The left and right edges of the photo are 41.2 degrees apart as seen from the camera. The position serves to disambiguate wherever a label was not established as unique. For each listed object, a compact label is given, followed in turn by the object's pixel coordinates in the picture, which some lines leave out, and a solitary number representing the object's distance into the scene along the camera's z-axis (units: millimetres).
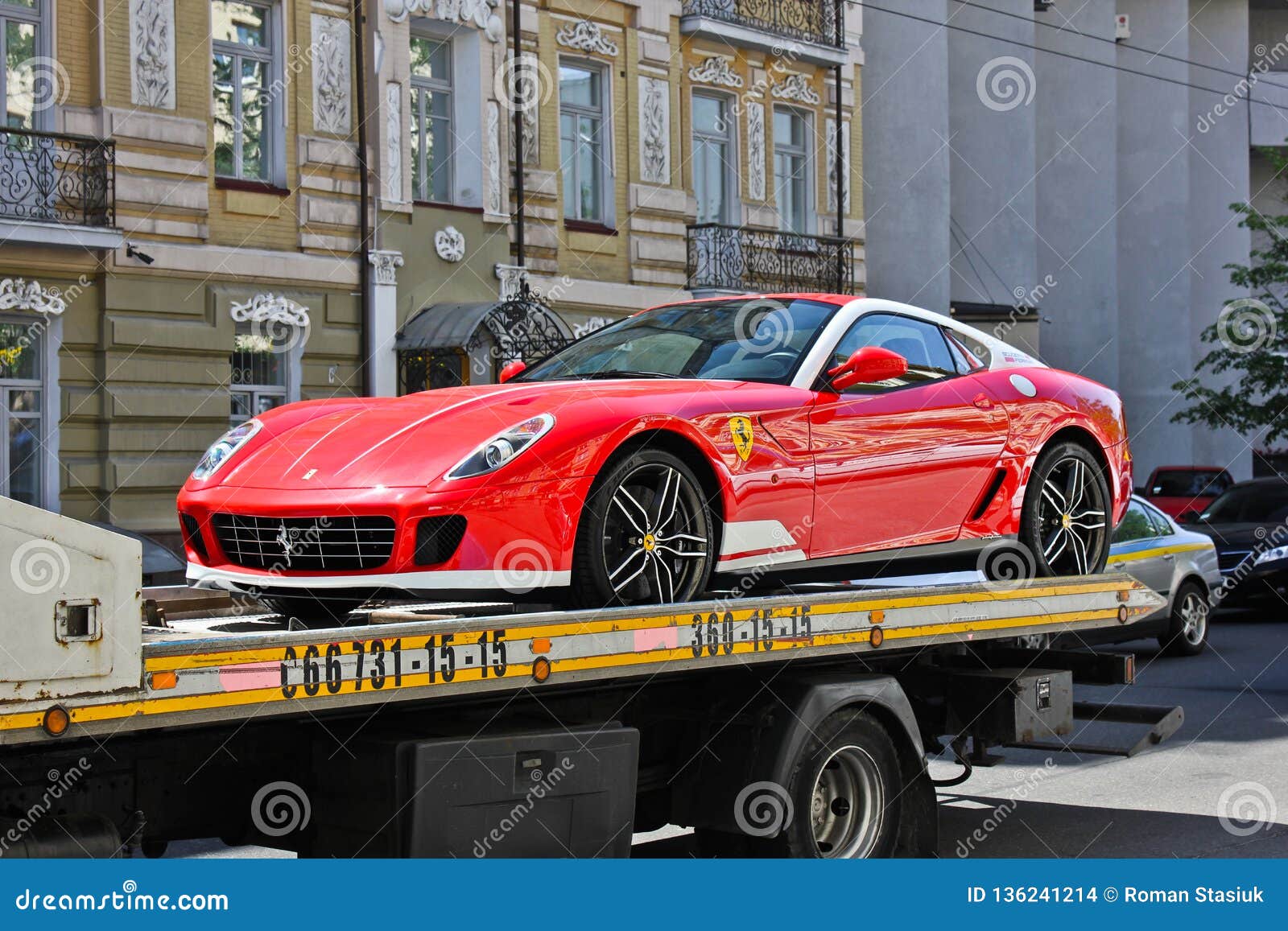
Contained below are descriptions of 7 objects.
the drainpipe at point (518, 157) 22500
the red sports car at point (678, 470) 5906
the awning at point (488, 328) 20688
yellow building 17938
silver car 15859
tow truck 4246
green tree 30766
